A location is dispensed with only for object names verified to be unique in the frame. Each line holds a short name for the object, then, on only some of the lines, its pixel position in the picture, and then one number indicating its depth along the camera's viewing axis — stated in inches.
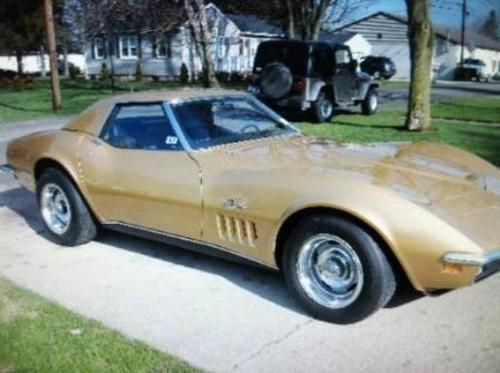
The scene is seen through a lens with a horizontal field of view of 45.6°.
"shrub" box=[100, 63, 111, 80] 1501.0
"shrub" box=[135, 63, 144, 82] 1483.8
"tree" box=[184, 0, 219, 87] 773.3
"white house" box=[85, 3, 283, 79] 1528.1
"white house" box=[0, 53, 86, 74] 2476.9
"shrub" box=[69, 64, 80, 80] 1658.5
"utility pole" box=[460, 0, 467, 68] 2133.0
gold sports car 131.4
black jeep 525.3
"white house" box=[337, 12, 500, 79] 2191.2
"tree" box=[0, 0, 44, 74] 1608.0
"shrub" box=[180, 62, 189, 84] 1389.0
